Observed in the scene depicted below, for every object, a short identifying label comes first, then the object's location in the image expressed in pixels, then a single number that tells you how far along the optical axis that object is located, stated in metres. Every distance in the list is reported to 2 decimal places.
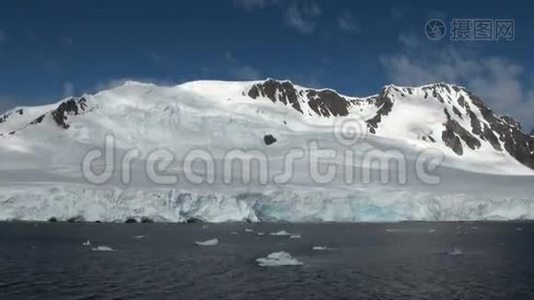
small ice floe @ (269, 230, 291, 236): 83.66
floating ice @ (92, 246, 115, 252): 59.81
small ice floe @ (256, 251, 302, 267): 50.56
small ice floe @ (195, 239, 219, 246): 67.56
